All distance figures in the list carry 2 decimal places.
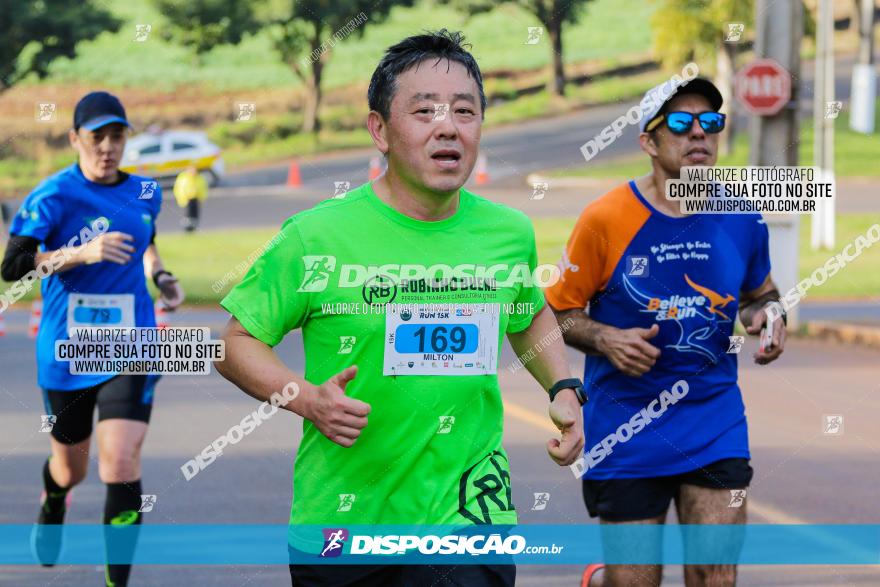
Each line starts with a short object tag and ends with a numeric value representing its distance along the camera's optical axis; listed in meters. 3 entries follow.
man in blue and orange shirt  5.44
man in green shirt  4.20
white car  38.47
